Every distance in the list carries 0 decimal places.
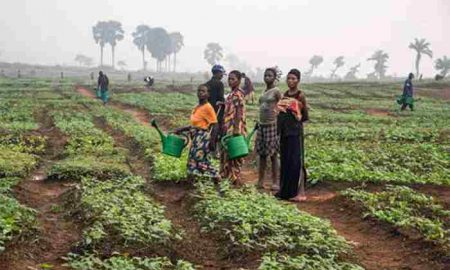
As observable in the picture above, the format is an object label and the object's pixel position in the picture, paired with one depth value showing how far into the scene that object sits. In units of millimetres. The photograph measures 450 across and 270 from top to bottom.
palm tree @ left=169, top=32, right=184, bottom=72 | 155875
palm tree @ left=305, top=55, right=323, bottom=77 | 144812
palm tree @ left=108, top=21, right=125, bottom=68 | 141000
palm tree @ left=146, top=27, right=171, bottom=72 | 142125
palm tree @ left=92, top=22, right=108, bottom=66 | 141000
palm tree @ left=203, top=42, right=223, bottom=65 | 154000
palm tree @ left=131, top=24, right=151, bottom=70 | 144125
